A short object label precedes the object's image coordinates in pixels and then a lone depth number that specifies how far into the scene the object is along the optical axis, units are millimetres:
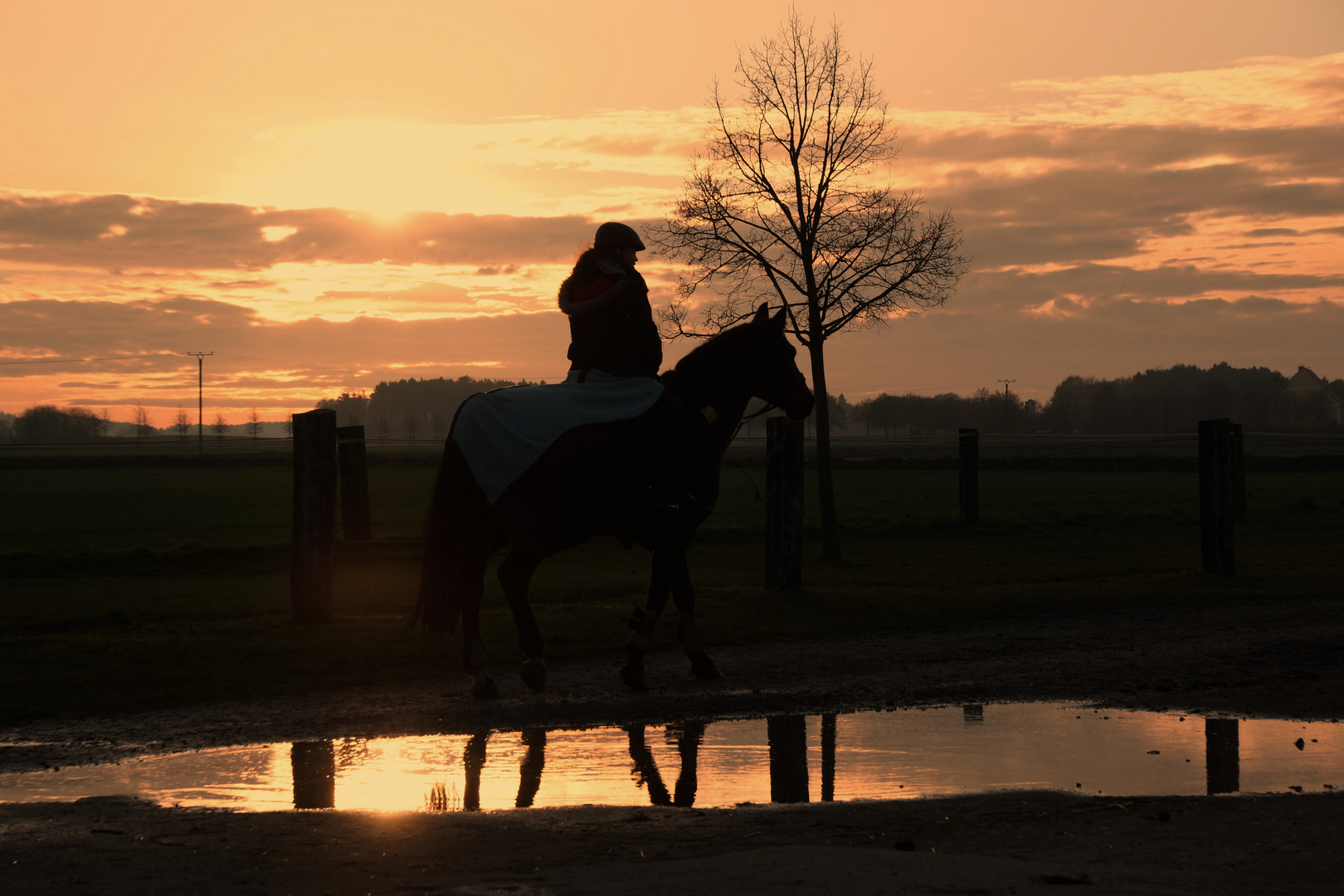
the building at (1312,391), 175975
